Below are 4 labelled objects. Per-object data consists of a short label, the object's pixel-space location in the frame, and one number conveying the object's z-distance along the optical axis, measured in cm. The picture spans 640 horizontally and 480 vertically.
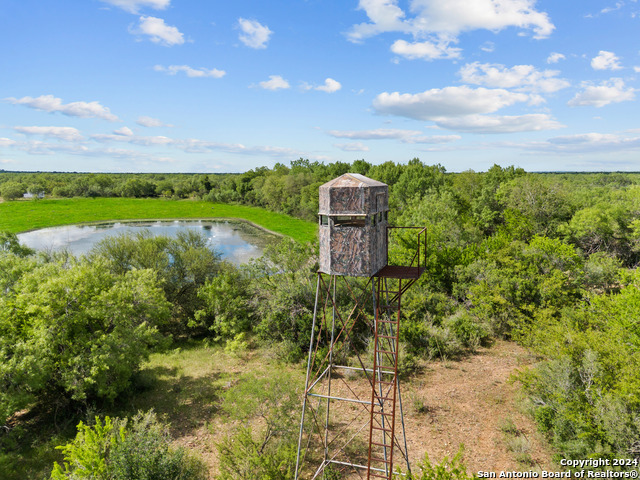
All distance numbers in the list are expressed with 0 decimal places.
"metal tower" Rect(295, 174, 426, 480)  953
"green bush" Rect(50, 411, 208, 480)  896
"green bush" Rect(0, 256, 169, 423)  1303
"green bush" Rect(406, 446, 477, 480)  723
